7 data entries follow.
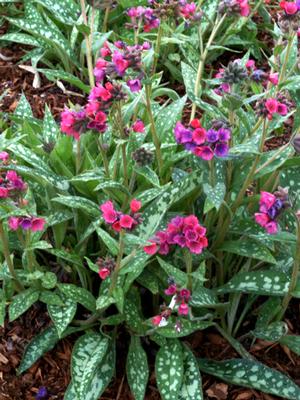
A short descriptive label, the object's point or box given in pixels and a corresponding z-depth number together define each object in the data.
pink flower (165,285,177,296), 2.03
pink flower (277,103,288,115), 2.01
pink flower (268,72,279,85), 2.20
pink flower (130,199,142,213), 1.86
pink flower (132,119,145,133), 2.21
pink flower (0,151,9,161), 2.13
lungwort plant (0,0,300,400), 2.03
